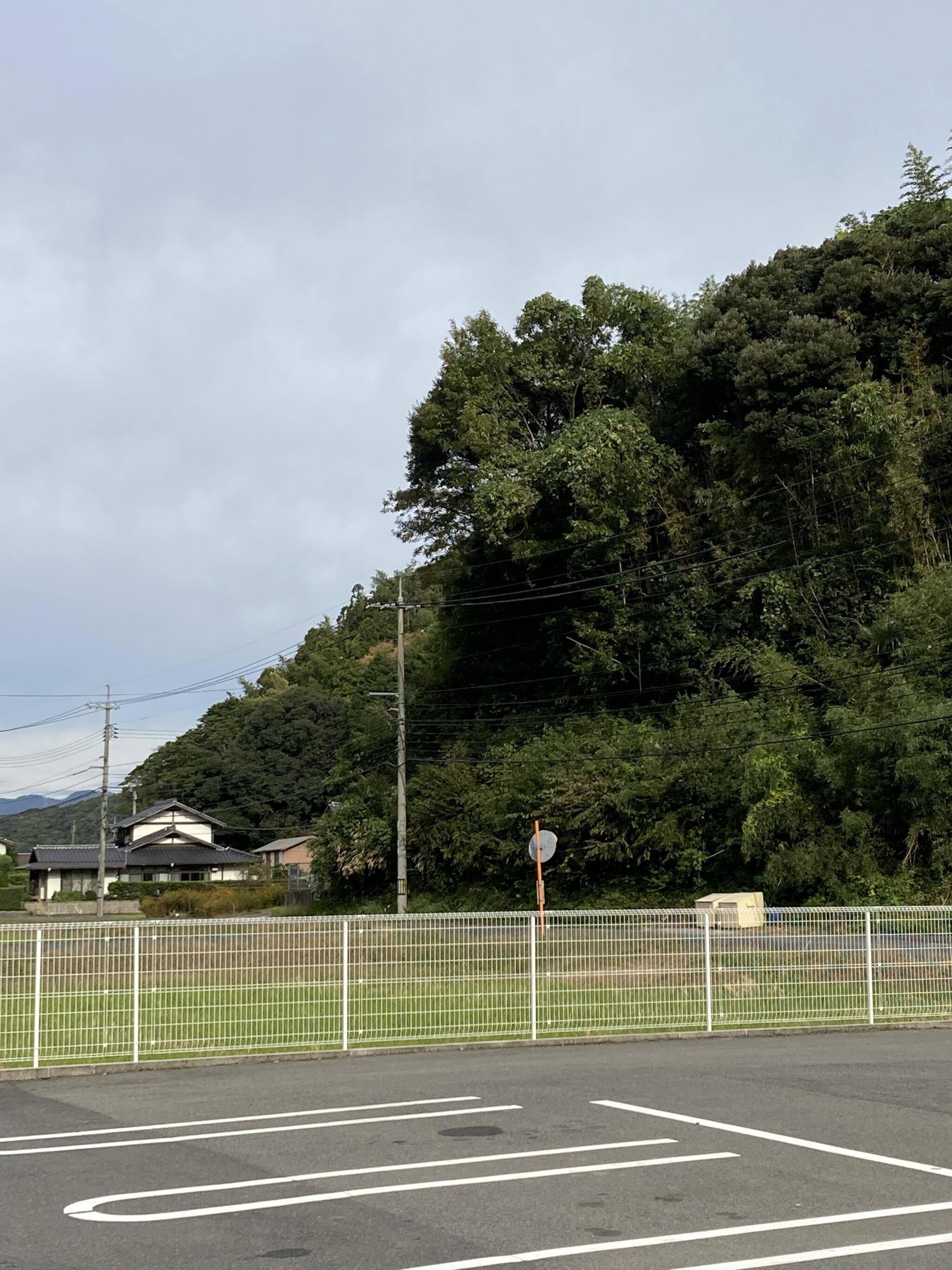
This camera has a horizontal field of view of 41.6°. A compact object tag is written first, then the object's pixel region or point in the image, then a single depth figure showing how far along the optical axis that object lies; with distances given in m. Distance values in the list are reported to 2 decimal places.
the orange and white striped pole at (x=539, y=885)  21.81
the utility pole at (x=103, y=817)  58.38
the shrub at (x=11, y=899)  69.44
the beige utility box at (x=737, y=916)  14.91
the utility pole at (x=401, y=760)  38.12
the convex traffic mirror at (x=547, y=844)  23.75
